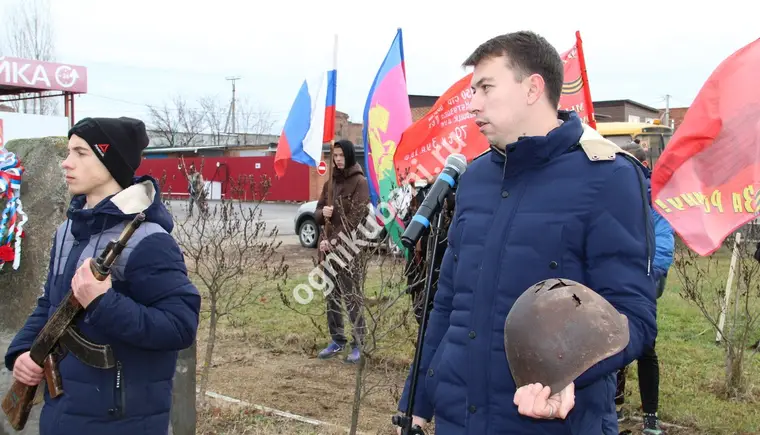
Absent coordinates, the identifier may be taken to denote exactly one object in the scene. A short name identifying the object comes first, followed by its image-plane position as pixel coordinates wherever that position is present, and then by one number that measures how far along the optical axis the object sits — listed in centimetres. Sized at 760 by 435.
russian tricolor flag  682
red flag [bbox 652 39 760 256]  392
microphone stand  198
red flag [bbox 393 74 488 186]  609
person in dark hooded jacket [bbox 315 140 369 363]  588
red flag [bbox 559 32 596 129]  593
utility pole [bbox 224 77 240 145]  6353
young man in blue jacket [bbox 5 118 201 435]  216
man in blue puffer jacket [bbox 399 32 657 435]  169
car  1480
